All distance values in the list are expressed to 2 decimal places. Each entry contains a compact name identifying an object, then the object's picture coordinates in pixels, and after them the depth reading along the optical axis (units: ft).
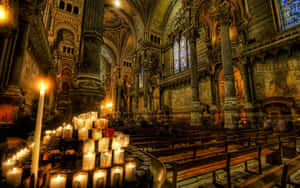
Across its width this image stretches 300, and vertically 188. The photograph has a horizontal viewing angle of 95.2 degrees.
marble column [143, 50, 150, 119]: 46.09
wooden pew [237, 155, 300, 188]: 4.56
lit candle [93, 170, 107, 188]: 2.84
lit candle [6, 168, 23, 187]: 2.36
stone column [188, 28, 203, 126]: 29.55
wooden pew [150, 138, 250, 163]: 8.81
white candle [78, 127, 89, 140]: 5.07
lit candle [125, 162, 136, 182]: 3.13
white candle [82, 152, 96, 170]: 3.29
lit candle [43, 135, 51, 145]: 5.09
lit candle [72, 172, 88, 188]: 2.72
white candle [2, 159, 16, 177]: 2.68
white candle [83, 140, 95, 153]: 4.27
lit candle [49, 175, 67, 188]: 2.52
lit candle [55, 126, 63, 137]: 6.01
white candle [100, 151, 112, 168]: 3.57
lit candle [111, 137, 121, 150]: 4.28
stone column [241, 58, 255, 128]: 30.37
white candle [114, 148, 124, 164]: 3.82
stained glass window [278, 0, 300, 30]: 28.21
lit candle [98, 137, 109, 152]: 4.61
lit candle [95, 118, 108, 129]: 6.84
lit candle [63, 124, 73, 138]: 5.41
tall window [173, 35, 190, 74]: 49.84
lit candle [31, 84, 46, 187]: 2.58
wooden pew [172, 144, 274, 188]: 5.93
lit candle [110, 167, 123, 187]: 3.01
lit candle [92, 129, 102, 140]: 5.24
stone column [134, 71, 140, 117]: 49.63
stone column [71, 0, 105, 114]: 11.01
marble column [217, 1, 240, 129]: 21.84
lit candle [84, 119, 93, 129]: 5.83
